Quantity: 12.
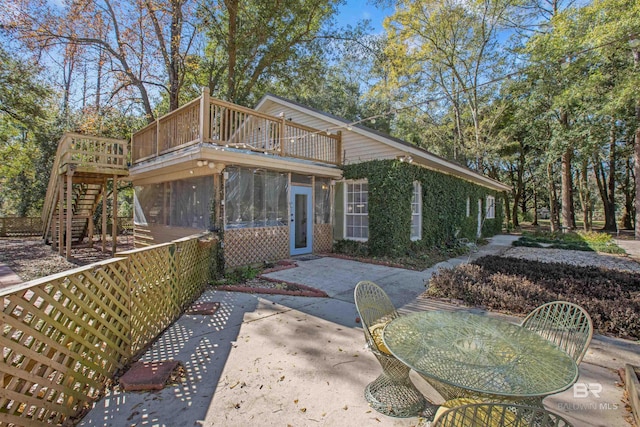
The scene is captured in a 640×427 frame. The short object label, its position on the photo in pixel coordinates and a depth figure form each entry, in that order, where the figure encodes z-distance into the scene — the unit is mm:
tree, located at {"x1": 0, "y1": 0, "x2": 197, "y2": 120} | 10347
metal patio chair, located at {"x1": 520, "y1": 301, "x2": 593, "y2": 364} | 2170
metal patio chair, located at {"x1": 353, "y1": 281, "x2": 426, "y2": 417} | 2305
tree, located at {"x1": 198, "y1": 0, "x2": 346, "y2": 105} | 11984
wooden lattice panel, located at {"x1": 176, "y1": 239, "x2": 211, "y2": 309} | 4483
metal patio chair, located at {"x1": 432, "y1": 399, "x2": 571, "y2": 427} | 1292
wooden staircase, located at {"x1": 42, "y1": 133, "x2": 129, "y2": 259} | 9102
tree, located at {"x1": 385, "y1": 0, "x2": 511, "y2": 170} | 17984
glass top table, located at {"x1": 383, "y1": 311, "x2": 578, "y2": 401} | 1687
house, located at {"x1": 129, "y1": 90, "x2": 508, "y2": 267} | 7113
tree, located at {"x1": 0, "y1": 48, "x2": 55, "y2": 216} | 14078
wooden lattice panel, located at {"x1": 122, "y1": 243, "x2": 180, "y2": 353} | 3207
